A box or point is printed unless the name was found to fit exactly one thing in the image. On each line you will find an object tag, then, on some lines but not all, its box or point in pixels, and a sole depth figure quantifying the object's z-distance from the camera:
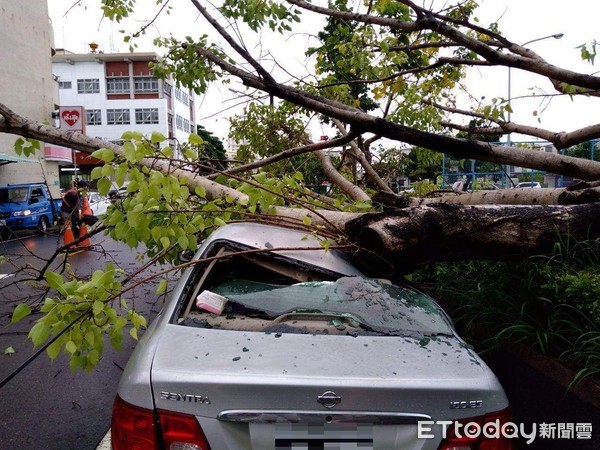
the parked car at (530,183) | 14.02
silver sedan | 1.70
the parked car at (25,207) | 15.80
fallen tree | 2.77
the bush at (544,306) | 3.04
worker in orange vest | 11.20
